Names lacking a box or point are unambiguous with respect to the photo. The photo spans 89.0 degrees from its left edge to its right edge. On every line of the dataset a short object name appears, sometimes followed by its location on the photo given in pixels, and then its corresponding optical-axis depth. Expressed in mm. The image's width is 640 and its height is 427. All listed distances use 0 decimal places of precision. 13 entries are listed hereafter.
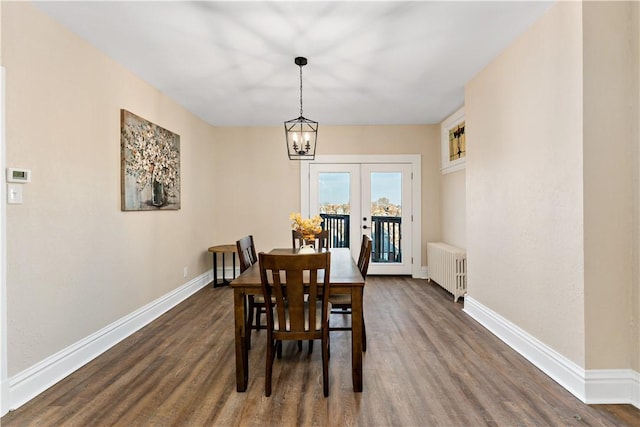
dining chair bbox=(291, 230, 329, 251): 3873
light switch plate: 2025
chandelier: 2939
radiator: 4222
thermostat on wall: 2018
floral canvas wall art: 3170
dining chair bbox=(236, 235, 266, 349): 2621
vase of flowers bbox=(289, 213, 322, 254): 2736
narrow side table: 4870
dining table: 2158
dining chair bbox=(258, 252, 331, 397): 1965
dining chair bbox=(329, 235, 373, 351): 2654
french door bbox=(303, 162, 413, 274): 5500
